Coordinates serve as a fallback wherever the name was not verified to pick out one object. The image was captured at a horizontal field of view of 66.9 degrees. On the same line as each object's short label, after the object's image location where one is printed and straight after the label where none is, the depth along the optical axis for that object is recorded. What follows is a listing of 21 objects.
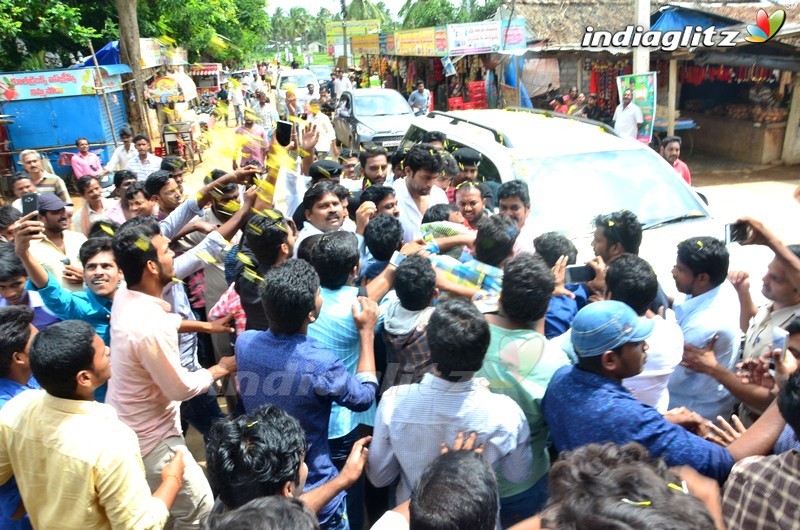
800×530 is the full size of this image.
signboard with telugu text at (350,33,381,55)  27.03
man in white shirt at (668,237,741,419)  2.85
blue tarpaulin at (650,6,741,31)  11.91
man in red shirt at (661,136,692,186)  6.58
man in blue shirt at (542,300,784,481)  1.96
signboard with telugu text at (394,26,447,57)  16.89
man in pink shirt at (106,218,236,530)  2.48
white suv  4.57
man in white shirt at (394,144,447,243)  4.82
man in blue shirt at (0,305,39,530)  2.33
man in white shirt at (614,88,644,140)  10.42
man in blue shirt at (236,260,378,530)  2.29
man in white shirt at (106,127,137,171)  7.84
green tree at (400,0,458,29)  31.80
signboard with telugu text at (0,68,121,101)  12.32
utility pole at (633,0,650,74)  10.76
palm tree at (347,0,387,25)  41.47
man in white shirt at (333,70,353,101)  20.22
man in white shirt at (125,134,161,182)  7.55
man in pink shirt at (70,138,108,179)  9.15
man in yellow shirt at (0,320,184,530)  1.94
